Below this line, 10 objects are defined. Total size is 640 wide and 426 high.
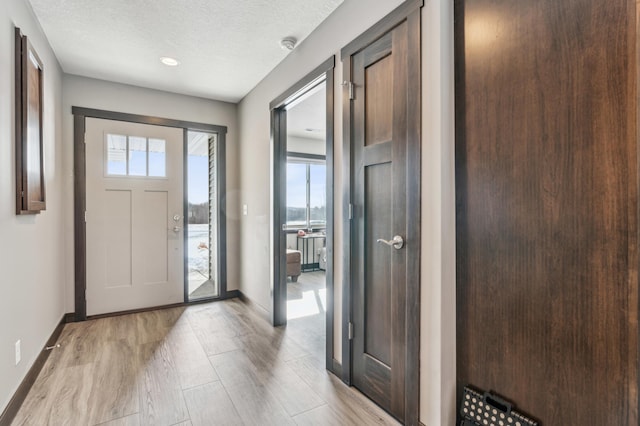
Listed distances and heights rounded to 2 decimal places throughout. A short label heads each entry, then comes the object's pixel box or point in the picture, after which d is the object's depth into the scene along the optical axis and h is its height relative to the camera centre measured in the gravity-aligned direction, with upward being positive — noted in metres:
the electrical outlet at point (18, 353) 1.94 -0.85
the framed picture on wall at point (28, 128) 1.95 +0.57
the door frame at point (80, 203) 3.33 +0.11
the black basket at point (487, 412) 1.31 -0.85
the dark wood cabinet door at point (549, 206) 1.06 +0.02
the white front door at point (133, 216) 3.44 -0.03
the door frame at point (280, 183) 2.84 +0.29
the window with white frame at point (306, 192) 6.37 +0.40
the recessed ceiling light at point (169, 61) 2.93 +1.41
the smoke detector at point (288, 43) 2.60 +1.39
